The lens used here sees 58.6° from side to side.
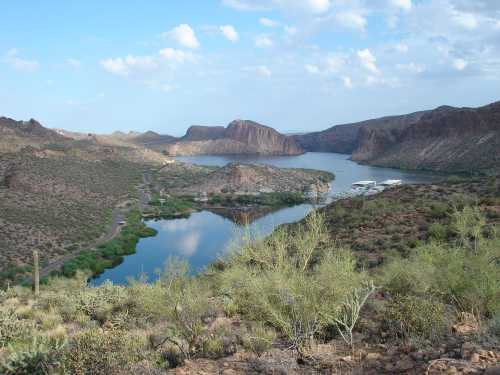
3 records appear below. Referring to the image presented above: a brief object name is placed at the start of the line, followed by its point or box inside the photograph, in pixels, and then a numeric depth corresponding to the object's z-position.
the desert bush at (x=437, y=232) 19.06
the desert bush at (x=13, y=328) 10.97
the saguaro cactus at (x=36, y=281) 20.59
